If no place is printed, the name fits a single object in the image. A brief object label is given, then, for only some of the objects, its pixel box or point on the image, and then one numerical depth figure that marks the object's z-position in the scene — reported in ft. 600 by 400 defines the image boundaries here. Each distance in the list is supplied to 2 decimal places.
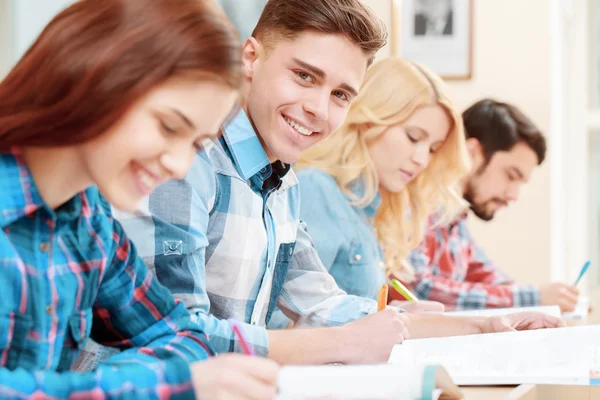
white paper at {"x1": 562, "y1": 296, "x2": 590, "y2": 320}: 7.75
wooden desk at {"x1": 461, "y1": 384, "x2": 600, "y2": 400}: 4.73
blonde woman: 7.02
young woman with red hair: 4.04
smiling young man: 5.05
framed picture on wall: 11.60
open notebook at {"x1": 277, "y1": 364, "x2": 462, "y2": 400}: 4.00
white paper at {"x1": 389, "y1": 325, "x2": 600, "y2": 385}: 4.72
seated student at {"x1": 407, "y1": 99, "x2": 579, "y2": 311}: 9.13
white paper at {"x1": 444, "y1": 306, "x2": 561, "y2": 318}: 6.50
